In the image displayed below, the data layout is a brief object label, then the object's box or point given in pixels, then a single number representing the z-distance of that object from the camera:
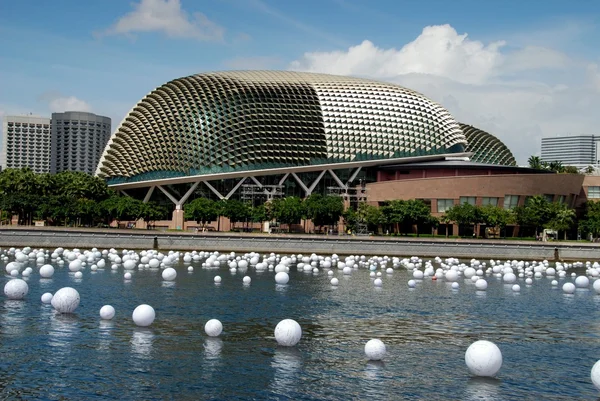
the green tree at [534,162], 146.12
